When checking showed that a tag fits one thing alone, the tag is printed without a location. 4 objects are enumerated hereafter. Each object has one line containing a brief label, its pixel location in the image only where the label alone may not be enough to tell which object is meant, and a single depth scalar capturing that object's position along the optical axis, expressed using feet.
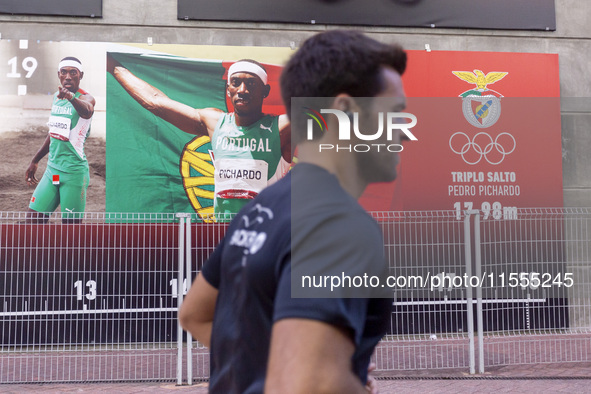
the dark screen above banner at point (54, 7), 30.78
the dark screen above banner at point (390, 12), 32.32
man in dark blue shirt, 3.35
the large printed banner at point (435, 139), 31.12
